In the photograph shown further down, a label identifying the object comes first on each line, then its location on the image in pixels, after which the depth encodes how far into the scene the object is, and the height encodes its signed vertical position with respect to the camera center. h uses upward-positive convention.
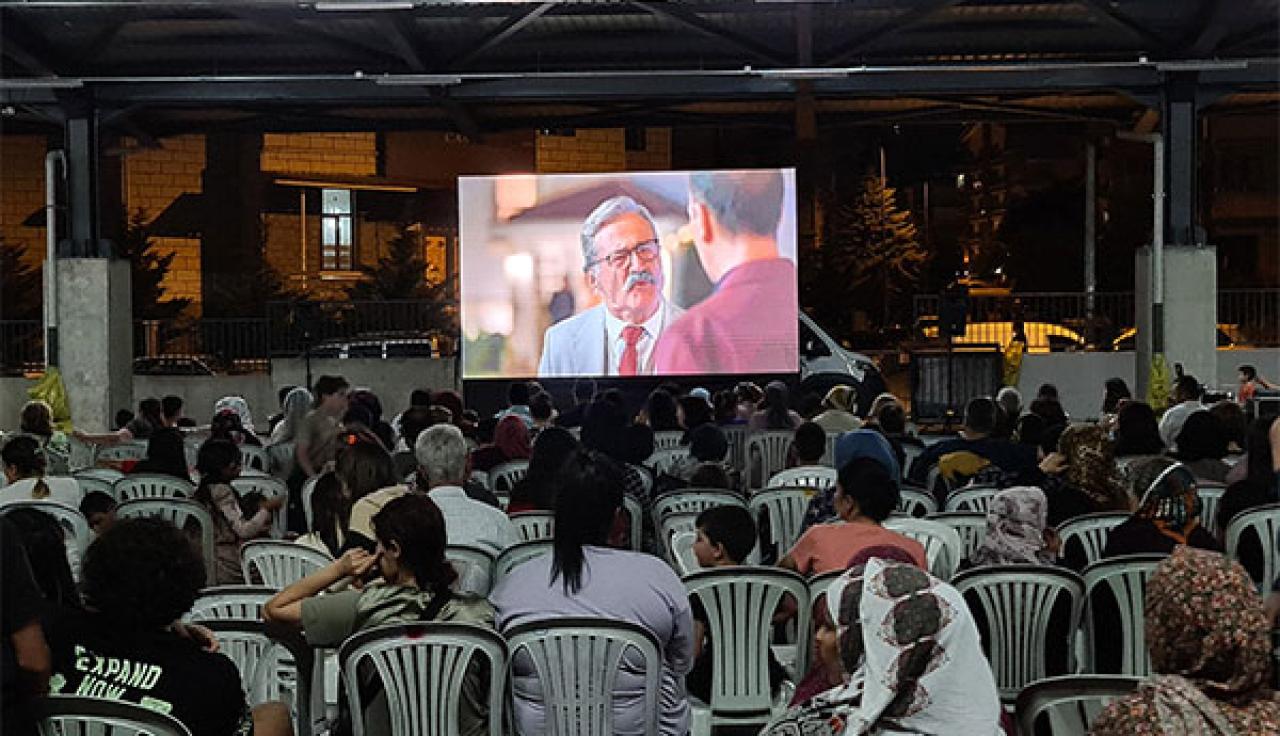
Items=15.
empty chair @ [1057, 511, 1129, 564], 6.46 -0.79
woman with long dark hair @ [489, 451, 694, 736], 4.69 -0.73
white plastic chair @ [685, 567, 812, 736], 5.54 -1.01
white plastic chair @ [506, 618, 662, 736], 4.48 -0.87
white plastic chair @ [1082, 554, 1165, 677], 5.45 -0.87
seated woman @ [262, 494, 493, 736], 4.50 -0.71
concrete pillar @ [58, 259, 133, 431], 18.55 -0.04
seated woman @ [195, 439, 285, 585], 7.69 -0.81
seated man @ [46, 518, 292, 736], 3.65 -0.66
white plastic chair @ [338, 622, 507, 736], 4.35 -0.86
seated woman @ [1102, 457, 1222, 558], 5.64 -0.66
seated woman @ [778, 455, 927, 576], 5.66 -0.67
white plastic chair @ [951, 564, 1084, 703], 5.52 -0.92
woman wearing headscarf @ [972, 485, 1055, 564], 5.99 -0.72
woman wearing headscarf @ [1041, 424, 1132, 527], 6.96 -0.63
